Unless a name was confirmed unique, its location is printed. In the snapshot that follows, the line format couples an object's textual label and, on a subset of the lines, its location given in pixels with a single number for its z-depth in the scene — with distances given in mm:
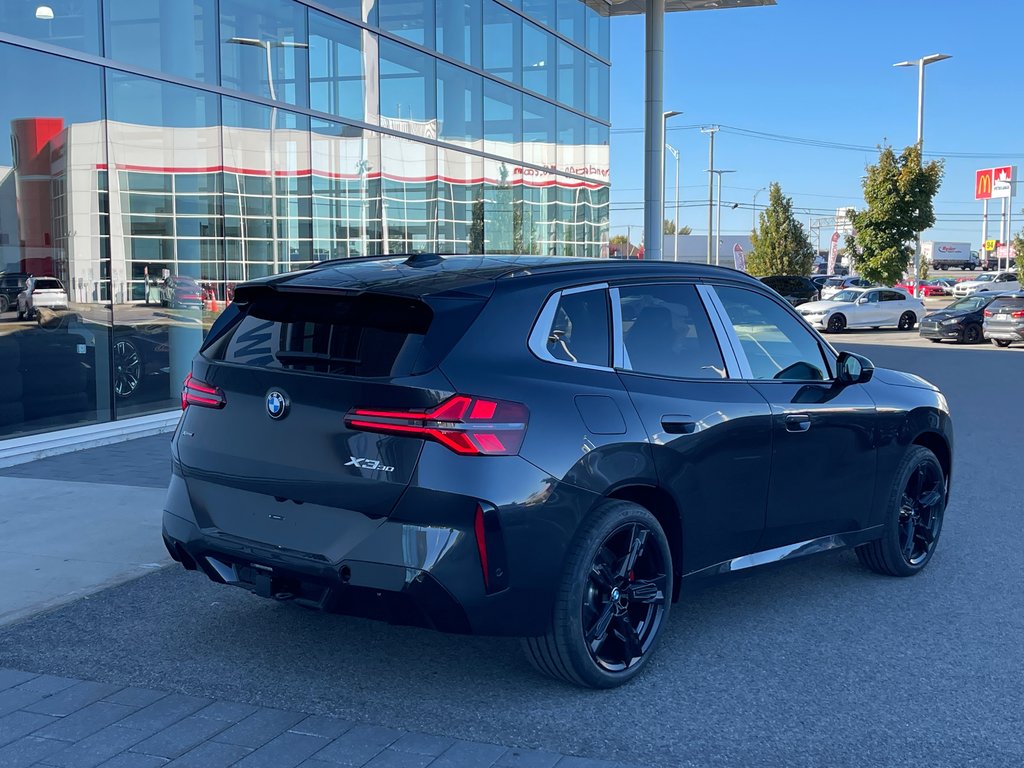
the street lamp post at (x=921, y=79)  48875
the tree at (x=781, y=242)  60281
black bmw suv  3977
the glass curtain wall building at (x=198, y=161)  10859
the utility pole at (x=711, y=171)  71981
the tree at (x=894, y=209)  45844
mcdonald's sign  103312
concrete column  21281
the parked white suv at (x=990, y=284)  60791
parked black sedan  29328
